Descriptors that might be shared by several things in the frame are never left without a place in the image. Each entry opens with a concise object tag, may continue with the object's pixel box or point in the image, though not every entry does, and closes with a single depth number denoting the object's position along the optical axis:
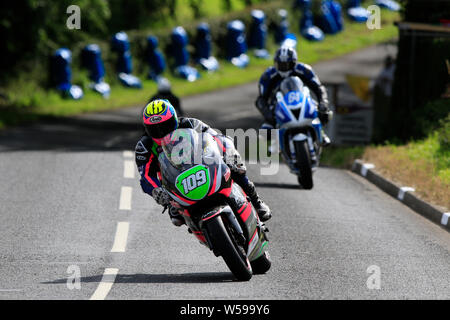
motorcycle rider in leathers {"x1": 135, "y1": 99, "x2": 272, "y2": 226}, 18.02
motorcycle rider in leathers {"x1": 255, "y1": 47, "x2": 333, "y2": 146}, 30.95
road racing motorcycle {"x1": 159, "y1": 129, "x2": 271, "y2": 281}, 17.30
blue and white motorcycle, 29.95
